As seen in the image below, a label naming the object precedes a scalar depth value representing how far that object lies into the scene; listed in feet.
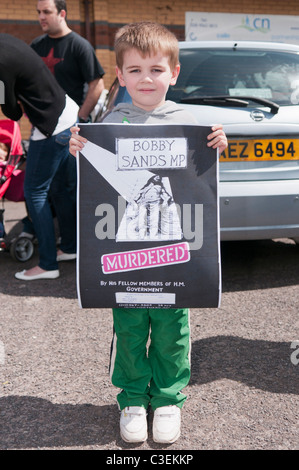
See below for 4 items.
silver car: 10.98
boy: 6.32
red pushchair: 14.15
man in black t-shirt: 14.60
